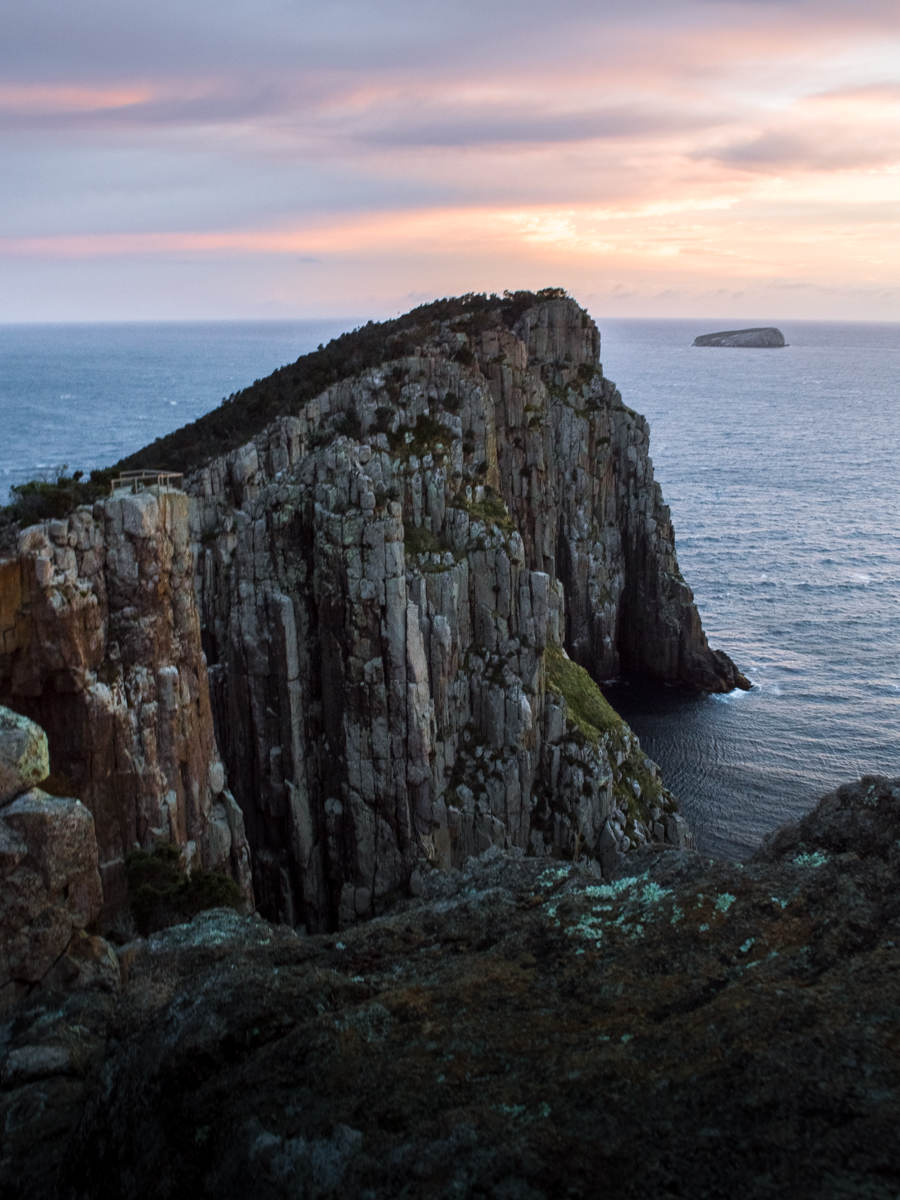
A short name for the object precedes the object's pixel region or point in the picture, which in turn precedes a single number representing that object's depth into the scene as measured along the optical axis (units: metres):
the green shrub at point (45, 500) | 34.75
